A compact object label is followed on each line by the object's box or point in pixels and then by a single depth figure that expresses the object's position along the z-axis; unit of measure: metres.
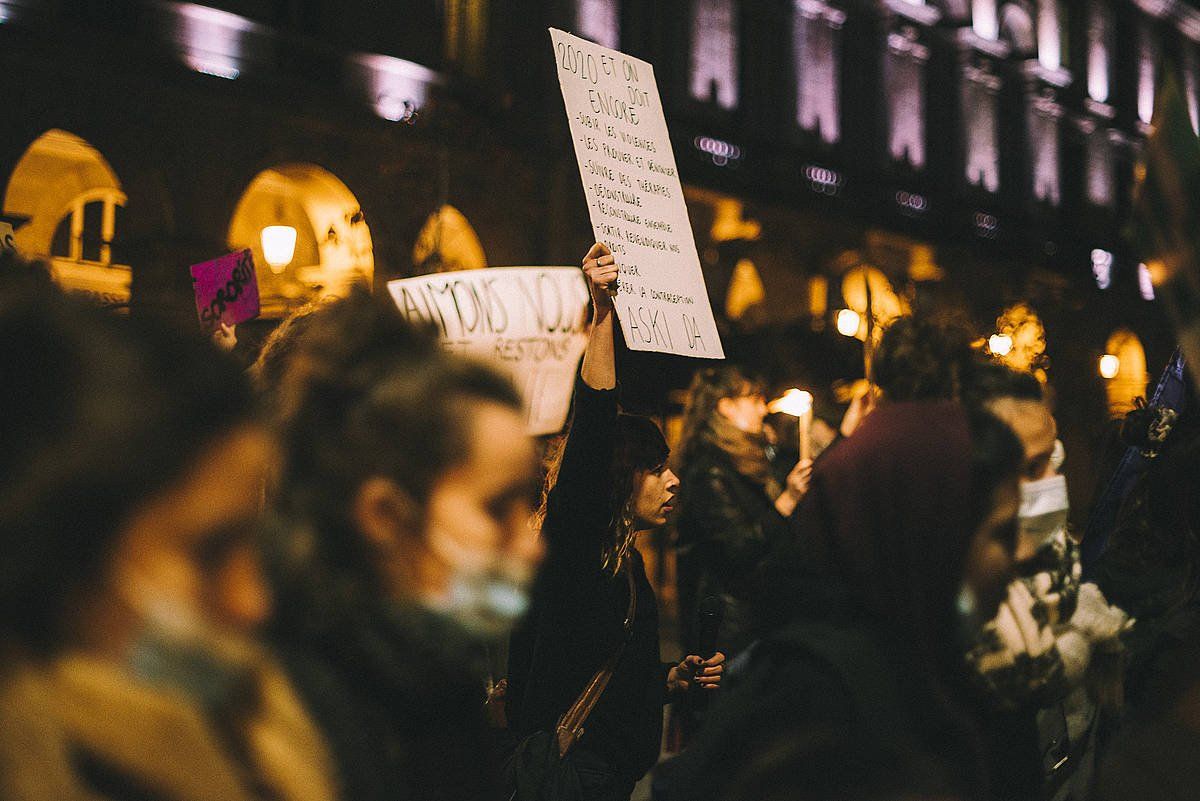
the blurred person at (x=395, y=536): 1.73
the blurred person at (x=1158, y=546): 3.49
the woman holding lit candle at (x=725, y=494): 6.13
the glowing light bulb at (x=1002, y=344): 9.70
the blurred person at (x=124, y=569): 1.24
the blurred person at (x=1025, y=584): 2.57
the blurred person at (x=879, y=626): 1.94
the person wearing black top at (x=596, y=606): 3.04
